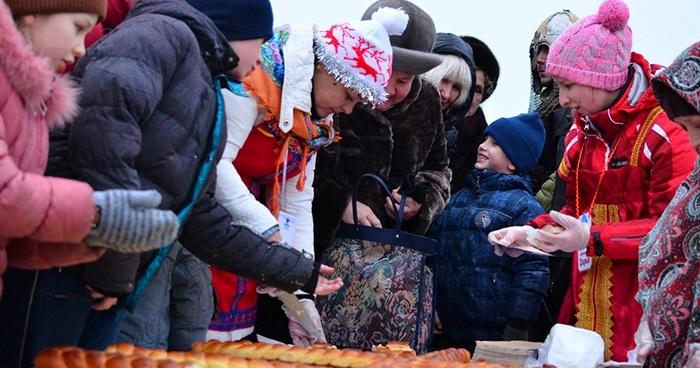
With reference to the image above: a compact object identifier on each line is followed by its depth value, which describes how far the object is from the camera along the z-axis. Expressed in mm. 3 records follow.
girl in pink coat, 4316
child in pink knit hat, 6378
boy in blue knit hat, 6812
